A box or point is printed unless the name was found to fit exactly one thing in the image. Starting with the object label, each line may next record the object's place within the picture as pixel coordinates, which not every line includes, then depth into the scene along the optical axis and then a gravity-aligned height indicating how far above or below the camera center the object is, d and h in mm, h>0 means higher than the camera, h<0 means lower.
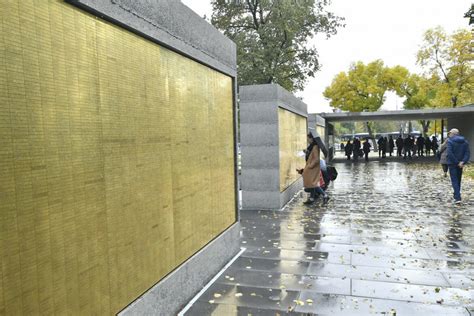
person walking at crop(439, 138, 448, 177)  12176 -697
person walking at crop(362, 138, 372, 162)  27750 -914
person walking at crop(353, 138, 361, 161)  27939 -1032
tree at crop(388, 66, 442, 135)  42281 +5061
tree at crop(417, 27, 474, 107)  29609 +5582
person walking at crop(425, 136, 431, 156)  31261 -877
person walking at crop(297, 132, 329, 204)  9977 -866
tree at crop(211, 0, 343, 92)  22969 +6385
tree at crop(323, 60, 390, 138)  43656 +5459
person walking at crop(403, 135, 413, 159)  28483 -782
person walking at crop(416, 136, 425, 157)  30781 -894
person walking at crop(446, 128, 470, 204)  9766 -620
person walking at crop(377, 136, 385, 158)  29903 -837
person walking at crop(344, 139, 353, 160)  29438 -1113
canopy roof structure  22891 +1250
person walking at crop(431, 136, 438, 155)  30578 -948
